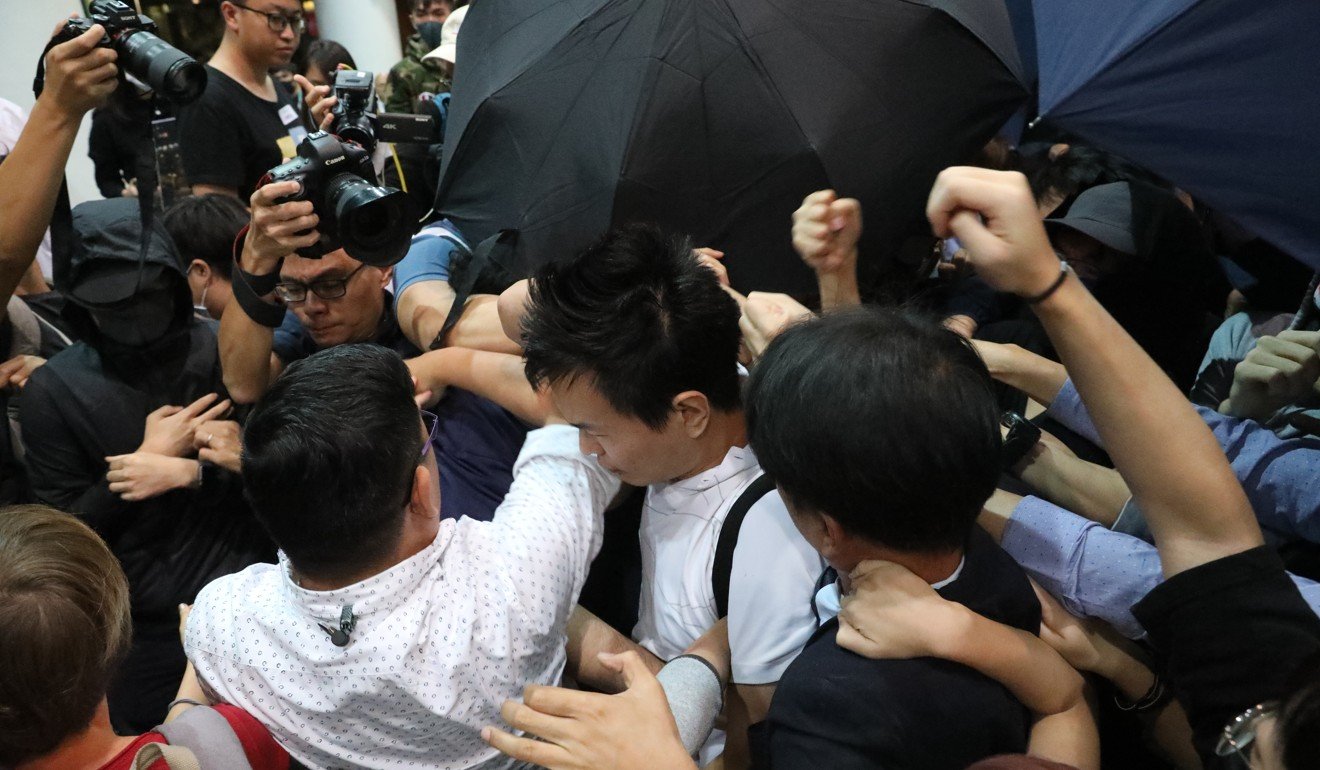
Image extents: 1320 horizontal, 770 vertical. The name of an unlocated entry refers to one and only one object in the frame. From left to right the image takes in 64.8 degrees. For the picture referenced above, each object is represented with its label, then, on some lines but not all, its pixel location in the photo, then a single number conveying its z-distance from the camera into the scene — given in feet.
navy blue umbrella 5.45
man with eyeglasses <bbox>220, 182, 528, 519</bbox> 6.32
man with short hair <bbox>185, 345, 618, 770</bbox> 4.52
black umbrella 6.18
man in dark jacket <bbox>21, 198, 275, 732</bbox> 7.12
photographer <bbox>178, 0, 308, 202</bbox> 11.23
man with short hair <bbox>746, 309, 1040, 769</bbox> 3.66
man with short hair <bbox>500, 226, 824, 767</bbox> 4.93
